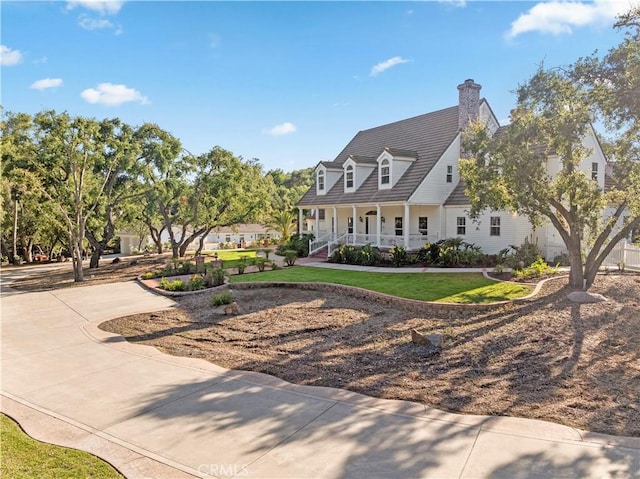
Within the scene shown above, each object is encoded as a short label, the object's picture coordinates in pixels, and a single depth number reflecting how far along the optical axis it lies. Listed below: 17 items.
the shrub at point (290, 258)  22.61
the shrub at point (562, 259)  18.92
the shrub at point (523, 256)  17.30
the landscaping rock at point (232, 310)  12.89
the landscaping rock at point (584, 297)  12.05
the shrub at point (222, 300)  13.95
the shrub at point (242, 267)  19.93
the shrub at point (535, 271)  15.62
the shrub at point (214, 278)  17.45
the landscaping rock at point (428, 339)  9.16
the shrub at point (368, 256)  21.91
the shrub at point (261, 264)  21.09
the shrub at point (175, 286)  16.95
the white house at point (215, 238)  45.38
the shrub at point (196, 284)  17.02
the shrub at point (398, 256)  20.89
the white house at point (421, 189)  21.44
